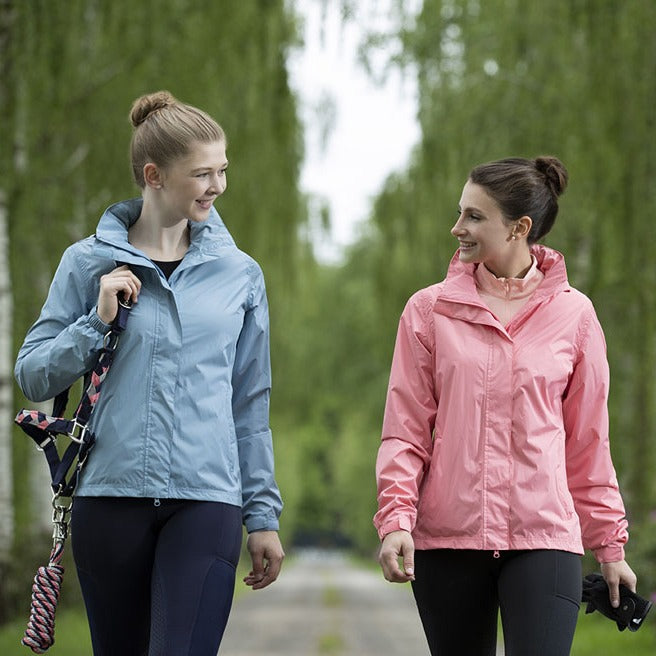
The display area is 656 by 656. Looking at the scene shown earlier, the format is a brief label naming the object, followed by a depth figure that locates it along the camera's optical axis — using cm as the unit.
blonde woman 685
